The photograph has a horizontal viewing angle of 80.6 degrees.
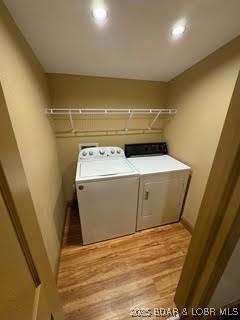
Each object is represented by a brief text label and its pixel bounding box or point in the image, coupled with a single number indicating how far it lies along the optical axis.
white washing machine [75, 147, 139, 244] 1.47
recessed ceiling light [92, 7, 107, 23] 0.85
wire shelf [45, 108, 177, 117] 1.77
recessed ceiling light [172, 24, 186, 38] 1.02
